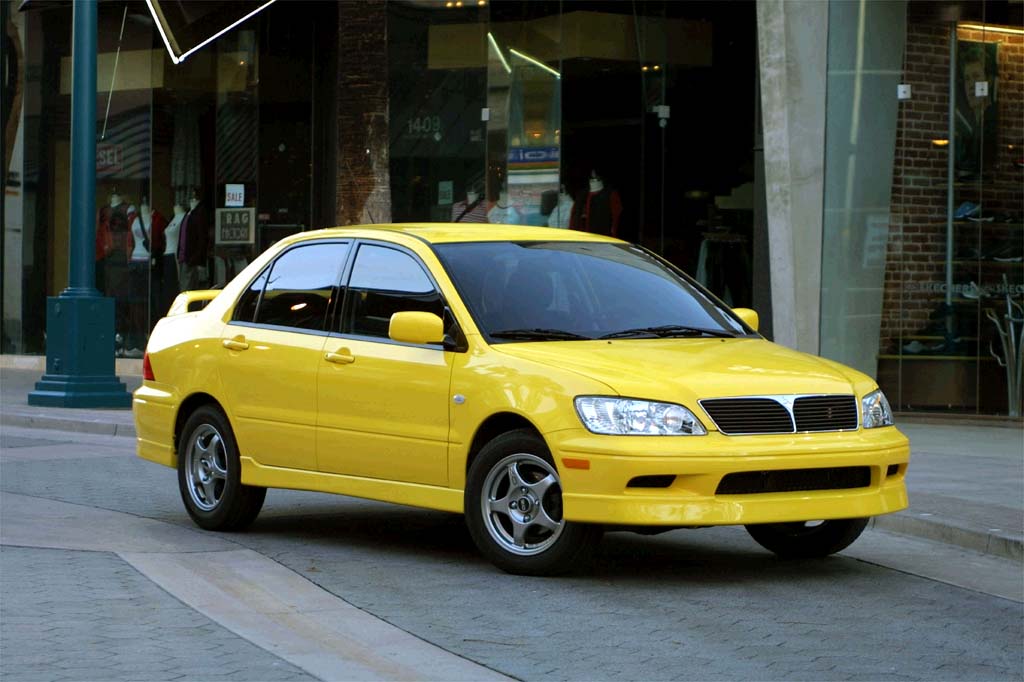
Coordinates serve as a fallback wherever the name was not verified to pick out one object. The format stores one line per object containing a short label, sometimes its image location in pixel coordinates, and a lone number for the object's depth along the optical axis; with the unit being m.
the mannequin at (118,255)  25.75
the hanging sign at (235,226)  25.45
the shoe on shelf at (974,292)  17.66
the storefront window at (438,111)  23.30
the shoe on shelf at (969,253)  17.67
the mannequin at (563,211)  22.97
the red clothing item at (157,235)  25.56
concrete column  17.89
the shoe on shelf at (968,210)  17.69
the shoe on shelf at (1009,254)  17.48
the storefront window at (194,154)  25.53
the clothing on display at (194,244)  25.52
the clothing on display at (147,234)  25.58
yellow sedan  7.61
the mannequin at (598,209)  22.97
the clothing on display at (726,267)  22.88
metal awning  24.53
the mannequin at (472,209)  23.17
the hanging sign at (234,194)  25.55
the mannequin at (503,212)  22.98
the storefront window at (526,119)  22.97
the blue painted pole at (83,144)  18.25
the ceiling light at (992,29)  17.50
